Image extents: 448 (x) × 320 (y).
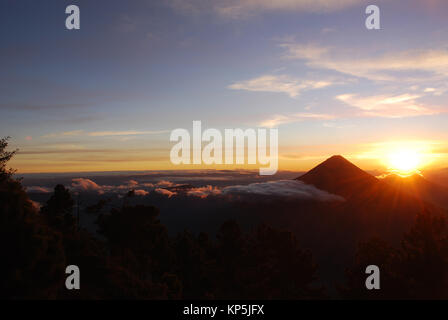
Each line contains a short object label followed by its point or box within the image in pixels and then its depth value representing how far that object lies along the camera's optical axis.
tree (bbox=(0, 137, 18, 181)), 35.93
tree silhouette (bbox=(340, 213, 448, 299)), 35.84
